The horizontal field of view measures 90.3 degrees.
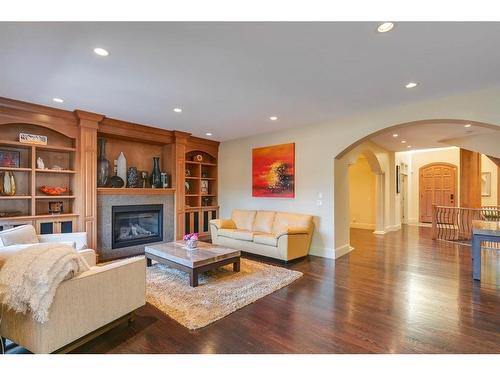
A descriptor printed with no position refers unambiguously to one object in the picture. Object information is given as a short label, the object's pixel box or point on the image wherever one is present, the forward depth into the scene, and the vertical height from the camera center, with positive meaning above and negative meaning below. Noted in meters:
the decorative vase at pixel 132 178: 5.10 +0.23
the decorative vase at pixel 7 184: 3.73 +0.08
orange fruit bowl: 4.07 -0.01
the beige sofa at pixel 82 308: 1.75 -0.95
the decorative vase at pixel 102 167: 4.65 +0.41
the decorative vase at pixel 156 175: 5.47 +0.31
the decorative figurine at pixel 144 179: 5.39 +0.22
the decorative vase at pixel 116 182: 4.81 +0.14
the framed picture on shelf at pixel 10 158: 3.76 +0.47
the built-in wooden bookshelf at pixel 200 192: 6.07 -0.08
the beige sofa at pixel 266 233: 4.35 -0.86
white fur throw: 1.66 -0.61
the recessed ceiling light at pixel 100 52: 2.25 +1.27
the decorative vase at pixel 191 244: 3.78 -0.85
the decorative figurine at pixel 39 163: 4.02 +0.42
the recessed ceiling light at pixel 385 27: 1.90 +1.26
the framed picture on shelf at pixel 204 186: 6.65 +0.08
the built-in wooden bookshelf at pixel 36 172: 3.81 +0.28
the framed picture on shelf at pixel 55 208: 4.14 -0.31
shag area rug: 2.56 -1.27
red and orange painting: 5.27 +0.40
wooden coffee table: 3.21 -0.95
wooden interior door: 9.36 +0.10
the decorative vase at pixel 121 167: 5.06 +0.44
